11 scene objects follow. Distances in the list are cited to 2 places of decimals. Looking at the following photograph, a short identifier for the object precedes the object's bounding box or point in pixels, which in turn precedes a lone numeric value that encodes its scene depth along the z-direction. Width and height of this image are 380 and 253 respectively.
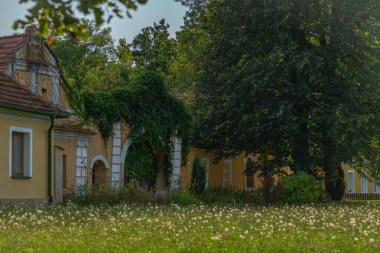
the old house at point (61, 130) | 29.44
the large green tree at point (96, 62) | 60.22
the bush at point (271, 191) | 30.67
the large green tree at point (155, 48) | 68.62
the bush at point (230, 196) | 31.29
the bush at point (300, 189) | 30.52
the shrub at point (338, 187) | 37.41
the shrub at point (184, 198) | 28.31
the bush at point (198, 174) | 37.28
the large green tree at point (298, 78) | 32.62
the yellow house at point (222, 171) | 39.30
